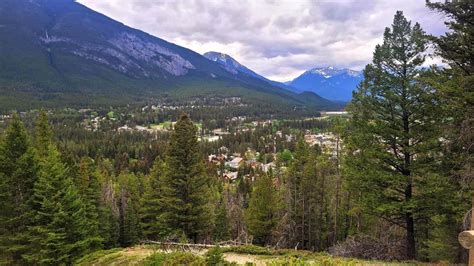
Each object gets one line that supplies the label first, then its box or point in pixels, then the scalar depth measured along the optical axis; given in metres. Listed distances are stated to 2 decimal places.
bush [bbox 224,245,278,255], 14.24
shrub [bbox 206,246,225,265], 9.09
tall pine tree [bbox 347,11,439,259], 12.83
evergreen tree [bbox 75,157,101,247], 25.06
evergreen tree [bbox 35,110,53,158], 26.40
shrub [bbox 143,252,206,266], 8.89
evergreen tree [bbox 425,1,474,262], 10.14
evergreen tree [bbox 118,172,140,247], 33.03
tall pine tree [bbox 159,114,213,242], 21.78
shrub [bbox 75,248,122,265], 15.48
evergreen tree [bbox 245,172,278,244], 27.95
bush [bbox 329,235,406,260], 13.74
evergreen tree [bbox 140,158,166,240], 28.16
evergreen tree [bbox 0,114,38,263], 18.33
